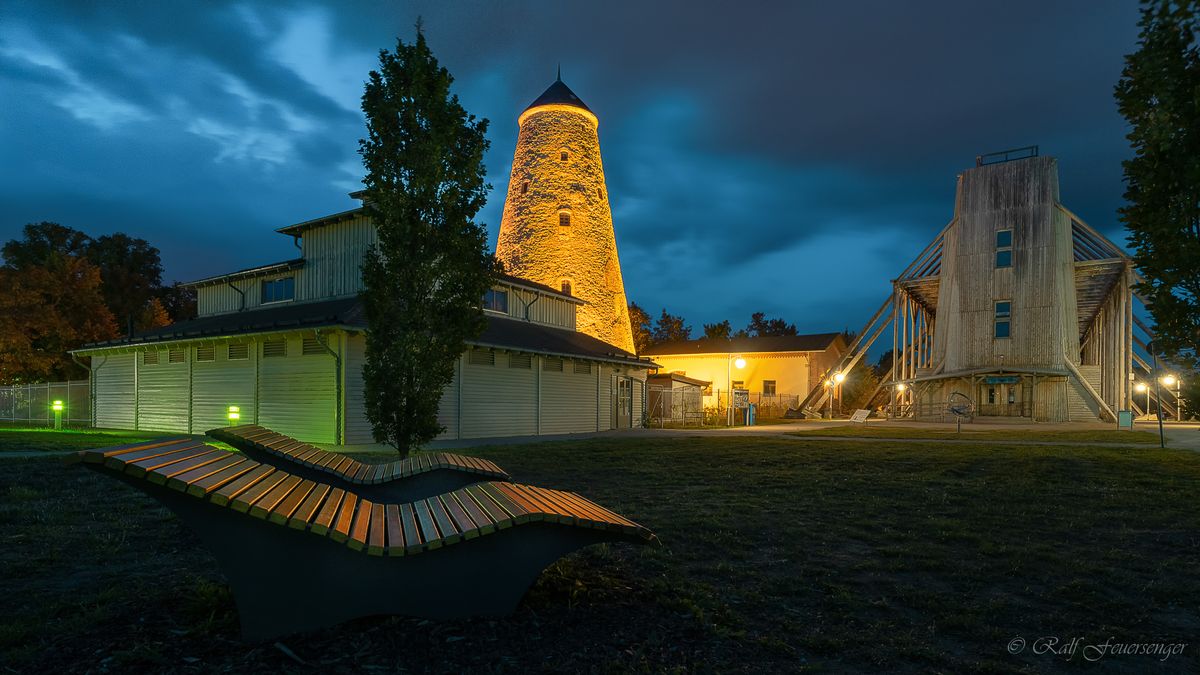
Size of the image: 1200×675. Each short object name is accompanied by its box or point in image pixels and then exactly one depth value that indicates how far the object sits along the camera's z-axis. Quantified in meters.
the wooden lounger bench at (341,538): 2.87
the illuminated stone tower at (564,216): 33.19
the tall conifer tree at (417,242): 9.98
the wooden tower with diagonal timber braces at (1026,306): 31.95
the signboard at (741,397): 42.75
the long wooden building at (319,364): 17.80
